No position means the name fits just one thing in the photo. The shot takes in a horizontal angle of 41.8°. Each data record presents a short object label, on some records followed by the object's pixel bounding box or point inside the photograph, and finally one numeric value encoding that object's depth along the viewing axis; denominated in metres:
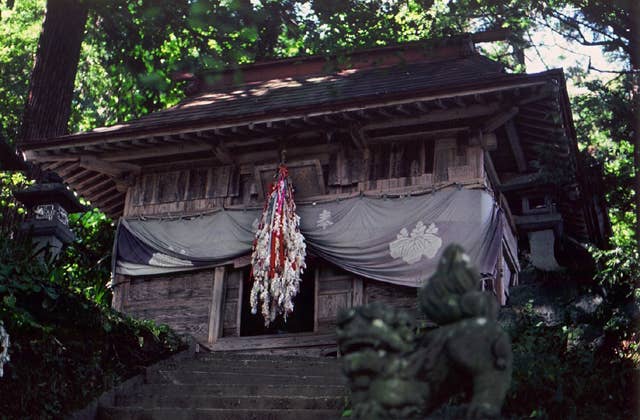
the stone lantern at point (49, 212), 12.34
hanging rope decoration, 12.55
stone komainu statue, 4.31
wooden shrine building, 12.44
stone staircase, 8.31
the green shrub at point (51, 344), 8.15
